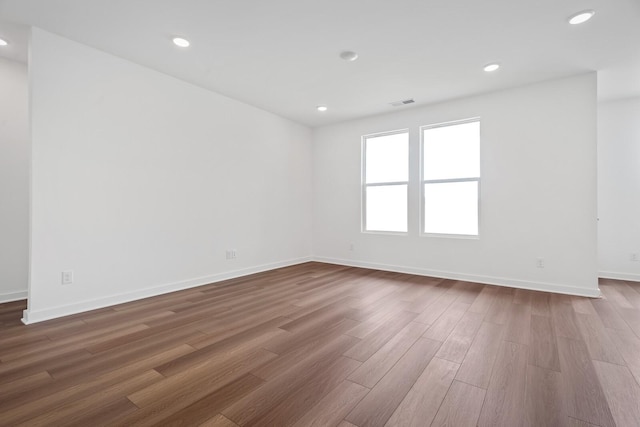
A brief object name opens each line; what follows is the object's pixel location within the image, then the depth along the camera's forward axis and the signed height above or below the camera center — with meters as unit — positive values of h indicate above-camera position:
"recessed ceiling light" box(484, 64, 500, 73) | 3.16 +1.70
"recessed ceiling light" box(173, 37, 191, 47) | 2.70 +1.70
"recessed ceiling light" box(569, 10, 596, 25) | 2.28 +1.66
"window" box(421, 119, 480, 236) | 4.11 +0.56
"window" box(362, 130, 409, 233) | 4.75 +0.58
